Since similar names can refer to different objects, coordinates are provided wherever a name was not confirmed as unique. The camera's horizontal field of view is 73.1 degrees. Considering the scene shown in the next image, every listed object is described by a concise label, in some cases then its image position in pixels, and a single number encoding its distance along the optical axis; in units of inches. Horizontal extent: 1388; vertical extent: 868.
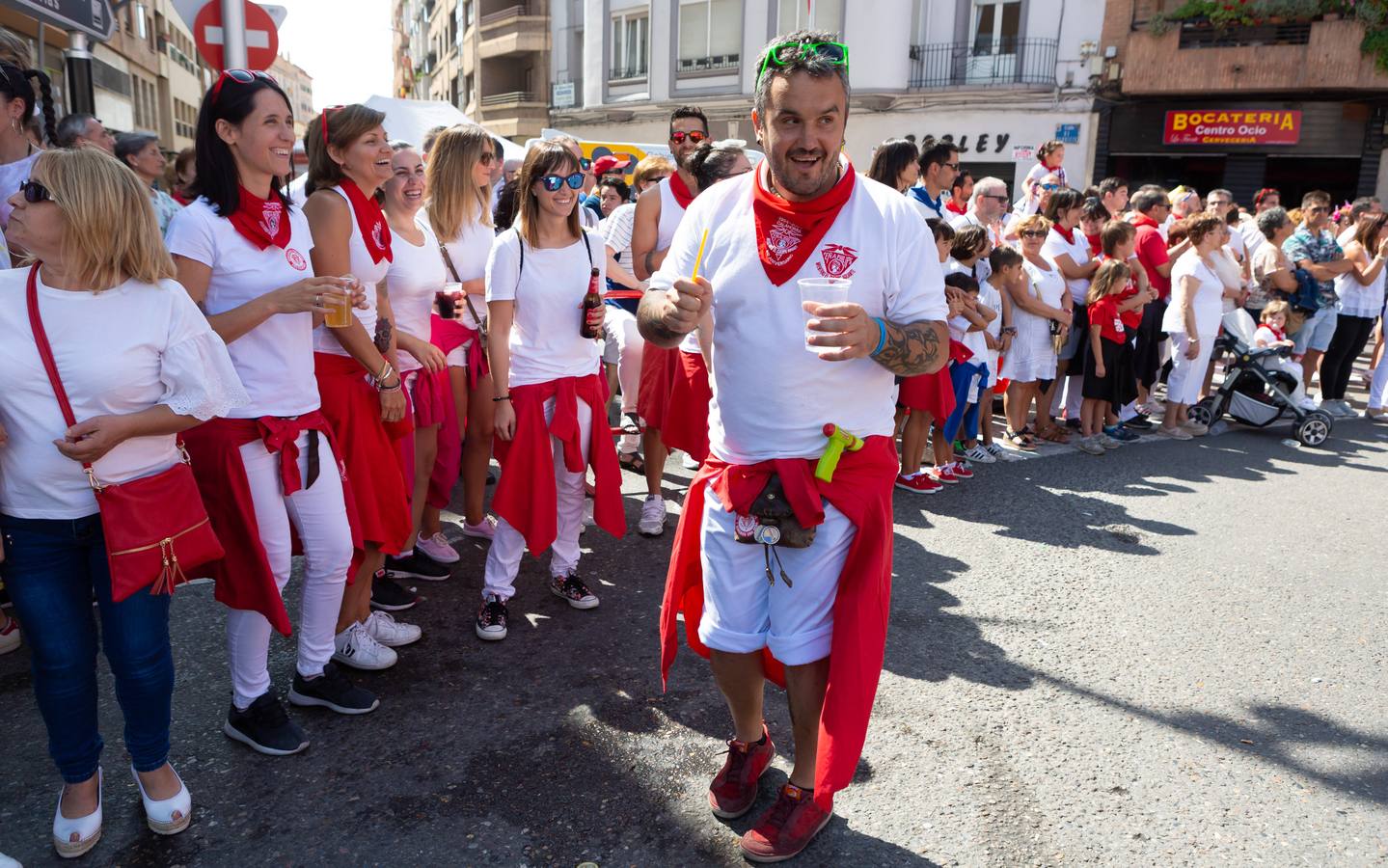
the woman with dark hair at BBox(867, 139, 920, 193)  252.8
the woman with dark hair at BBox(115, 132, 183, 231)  245.8
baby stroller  320.2
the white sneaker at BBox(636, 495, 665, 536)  208.4
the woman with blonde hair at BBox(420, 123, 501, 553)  181.0
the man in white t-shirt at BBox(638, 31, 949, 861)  93.9
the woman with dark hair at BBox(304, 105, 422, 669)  130.9
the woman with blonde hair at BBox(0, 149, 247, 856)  93.4
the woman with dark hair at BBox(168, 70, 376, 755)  112.5
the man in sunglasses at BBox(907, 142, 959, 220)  285.9
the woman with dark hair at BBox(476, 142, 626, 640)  156.5
